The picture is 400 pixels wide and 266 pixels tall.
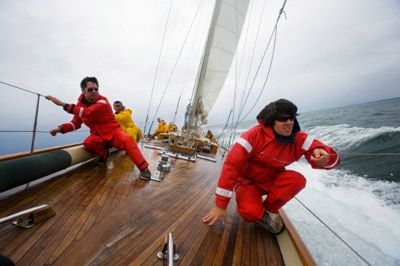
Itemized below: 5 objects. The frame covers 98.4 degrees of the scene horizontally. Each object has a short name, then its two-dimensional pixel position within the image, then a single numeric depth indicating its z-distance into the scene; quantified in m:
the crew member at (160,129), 7.57
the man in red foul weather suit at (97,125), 2.07
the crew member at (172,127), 7.76
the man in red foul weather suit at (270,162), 1.26
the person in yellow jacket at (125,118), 3.45
